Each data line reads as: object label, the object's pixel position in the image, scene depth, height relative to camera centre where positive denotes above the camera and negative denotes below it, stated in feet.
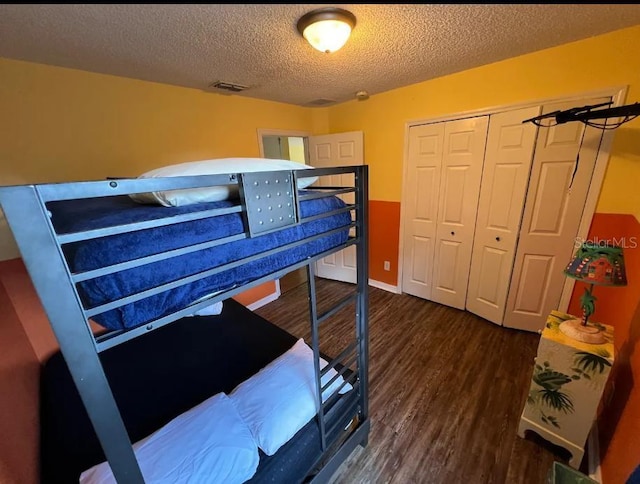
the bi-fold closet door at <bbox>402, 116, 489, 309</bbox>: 7.84 -1.30
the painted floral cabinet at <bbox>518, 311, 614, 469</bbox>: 4.12 -3.88
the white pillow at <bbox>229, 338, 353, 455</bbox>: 3.66 -3.52
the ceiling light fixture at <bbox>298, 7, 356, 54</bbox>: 4.12 +2.42
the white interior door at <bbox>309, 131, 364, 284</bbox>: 10.24 +0.48
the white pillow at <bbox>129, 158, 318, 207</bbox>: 2.50 +0.07
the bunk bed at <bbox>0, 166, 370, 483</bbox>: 1.72 -1.13
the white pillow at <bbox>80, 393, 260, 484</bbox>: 3.03 -3.45
